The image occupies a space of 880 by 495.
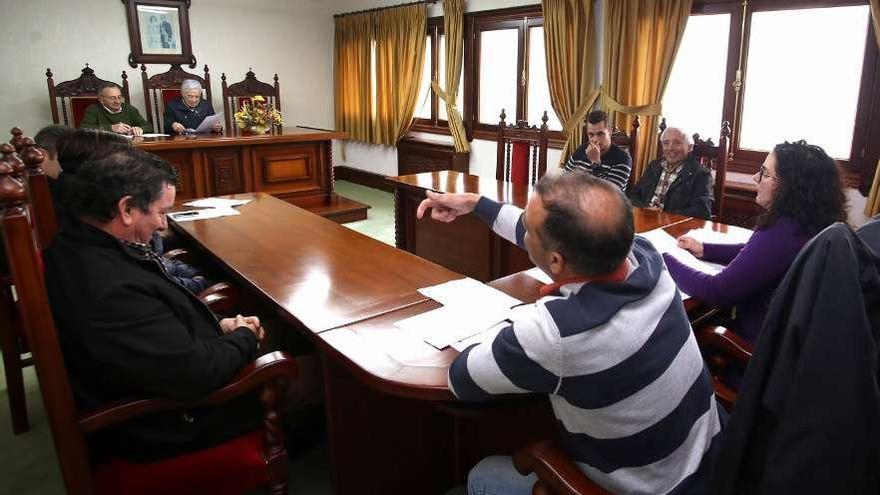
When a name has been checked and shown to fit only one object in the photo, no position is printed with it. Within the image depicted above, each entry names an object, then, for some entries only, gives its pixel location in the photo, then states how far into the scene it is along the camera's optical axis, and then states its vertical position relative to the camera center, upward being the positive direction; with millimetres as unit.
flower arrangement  5307 -5
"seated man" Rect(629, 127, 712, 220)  3078 -372
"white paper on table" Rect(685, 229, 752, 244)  2271 -490
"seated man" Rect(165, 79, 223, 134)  5793 +72
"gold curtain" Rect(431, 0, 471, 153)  5891 +533
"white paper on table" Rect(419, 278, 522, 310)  1609 -504
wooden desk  4875 -422
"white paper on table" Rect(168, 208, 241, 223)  2691 -447
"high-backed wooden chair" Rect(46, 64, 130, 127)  5699 +238
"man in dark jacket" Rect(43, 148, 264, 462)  1188 -419
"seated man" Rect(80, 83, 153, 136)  5320 +28
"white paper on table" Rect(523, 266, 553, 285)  1817 -506
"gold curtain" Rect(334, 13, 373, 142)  7223 +494
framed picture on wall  6441 +925
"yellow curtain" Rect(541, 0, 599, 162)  4781 +423
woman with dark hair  1602 -309
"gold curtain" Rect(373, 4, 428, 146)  6461 +528
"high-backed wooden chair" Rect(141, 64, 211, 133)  6242 +289
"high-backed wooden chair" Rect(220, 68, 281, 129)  6508 +260
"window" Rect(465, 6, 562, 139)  5395 +401
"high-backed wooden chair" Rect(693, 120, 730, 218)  2997 -239
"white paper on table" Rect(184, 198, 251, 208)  2958 -433
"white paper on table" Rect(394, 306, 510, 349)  1410 -516
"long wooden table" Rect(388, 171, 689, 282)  3035 -672
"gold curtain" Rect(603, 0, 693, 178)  4188 +431
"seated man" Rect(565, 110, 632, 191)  3500 -261
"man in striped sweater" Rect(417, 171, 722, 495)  958 -395
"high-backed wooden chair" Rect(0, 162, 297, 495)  1123 -606
